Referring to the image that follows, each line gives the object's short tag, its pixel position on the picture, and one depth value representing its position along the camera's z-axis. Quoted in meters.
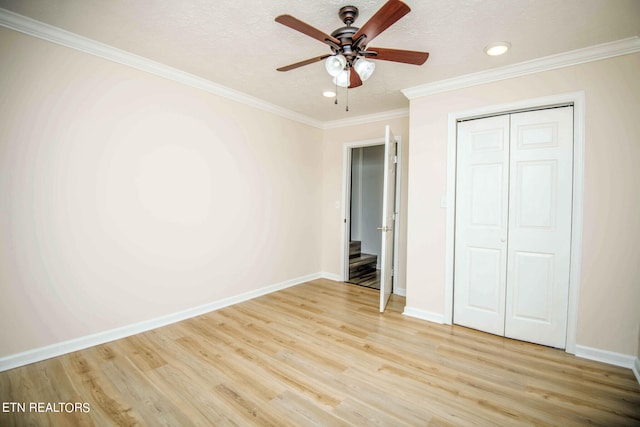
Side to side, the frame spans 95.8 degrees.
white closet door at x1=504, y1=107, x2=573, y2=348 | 2.54
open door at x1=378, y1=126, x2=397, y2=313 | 3.34
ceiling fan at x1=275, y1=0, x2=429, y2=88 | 1.60
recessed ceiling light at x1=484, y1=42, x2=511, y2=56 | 2.31
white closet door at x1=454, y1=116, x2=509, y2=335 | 2.83
